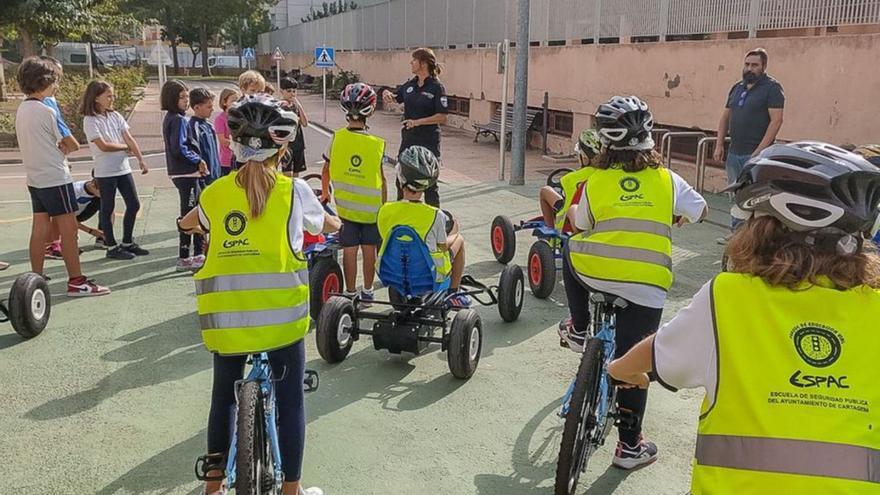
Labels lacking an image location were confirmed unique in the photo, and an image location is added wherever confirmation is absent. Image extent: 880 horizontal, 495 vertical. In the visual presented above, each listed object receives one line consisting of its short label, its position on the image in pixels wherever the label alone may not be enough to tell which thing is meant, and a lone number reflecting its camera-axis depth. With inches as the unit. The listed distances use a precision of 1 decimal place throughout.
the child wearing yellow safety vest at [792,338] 71.4
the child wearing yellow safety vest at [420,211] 199.3
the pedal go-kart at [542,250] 269.3
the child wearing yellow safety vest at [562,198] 234.7
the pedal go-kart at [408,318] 197.2
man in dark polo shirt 328.8
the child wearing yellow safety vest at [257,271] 120.6
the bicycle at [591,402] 136.9
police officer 323.6
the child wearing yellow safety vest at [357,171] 239.6
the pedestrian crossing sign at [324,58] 890.1
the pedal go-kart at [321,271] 239.0
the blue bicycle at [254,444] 113.8
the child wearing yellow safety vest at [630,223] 146.7
